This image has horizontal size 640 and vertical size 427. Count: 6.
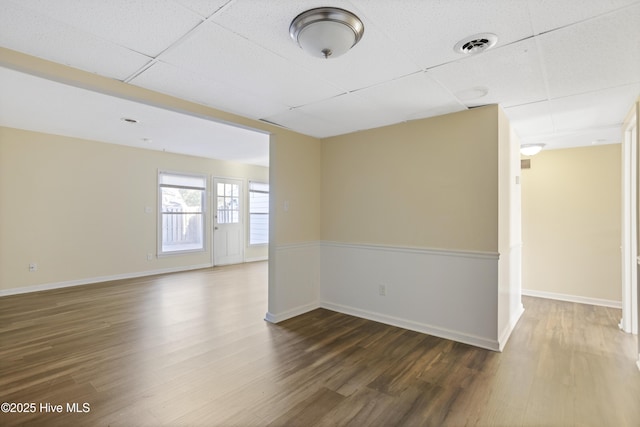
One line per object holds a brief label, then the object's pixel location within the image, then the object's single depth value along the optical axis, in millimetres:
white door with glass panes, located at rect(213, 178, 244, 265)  7281
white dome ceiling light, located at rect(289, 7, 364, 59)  1583
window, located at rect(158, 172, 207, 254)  6422
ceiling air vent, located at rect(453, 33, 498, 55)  1773
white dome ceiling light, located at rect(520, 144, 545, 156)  4070
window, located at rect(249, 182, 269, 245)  8125
